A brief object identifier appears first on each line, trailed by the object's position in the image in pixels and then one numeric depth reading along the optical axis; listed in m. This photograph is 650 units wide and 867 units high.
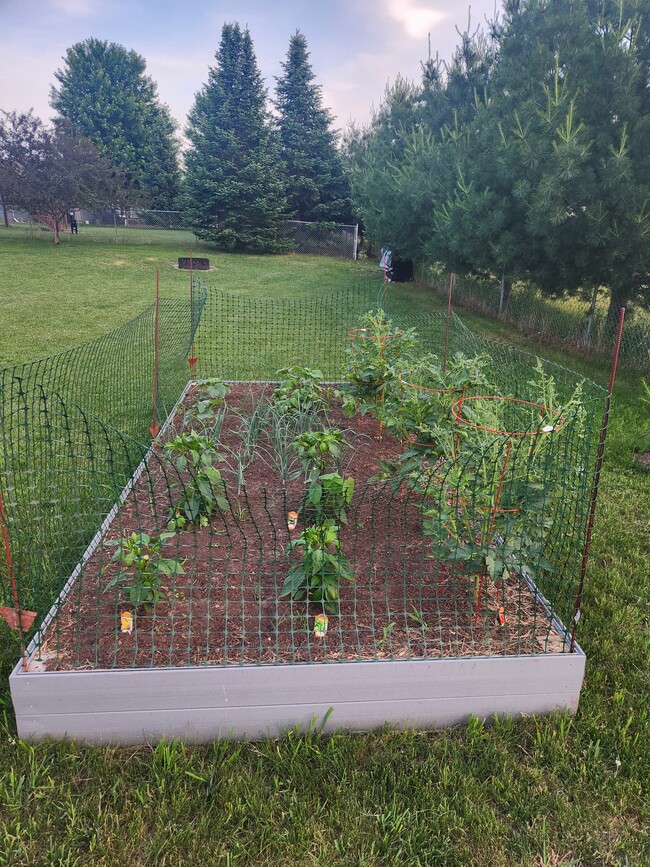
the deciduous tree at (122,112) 28.95
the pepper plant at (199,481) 2.86
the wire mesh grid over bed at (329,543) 2.33
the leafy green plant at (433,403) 3.22
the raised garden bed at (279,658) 2.12
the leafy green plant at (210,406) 3.76
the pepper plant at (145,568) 2.32
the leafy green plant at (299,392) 3.97
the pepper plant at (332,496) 2.69
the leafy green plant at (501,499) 2.33
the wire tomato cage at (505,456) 2.34
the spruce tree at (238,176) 21.23
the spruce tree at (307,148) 24.00
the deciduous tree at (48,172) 18.78
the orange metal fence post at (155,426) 4.50
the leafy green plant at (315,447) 2.98
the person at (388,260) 13.78
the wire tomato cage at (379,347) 4.40
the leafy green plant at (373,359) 4.34
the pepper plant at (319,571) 2.41
